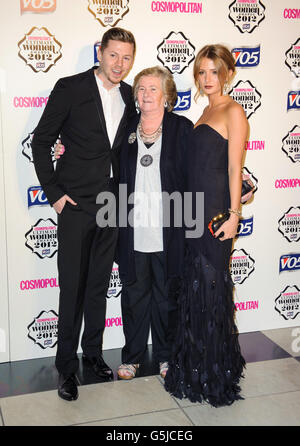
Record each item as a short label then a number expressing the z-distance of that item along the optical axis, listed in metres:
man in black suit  2.61
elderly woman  2.61
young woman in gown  2.50
